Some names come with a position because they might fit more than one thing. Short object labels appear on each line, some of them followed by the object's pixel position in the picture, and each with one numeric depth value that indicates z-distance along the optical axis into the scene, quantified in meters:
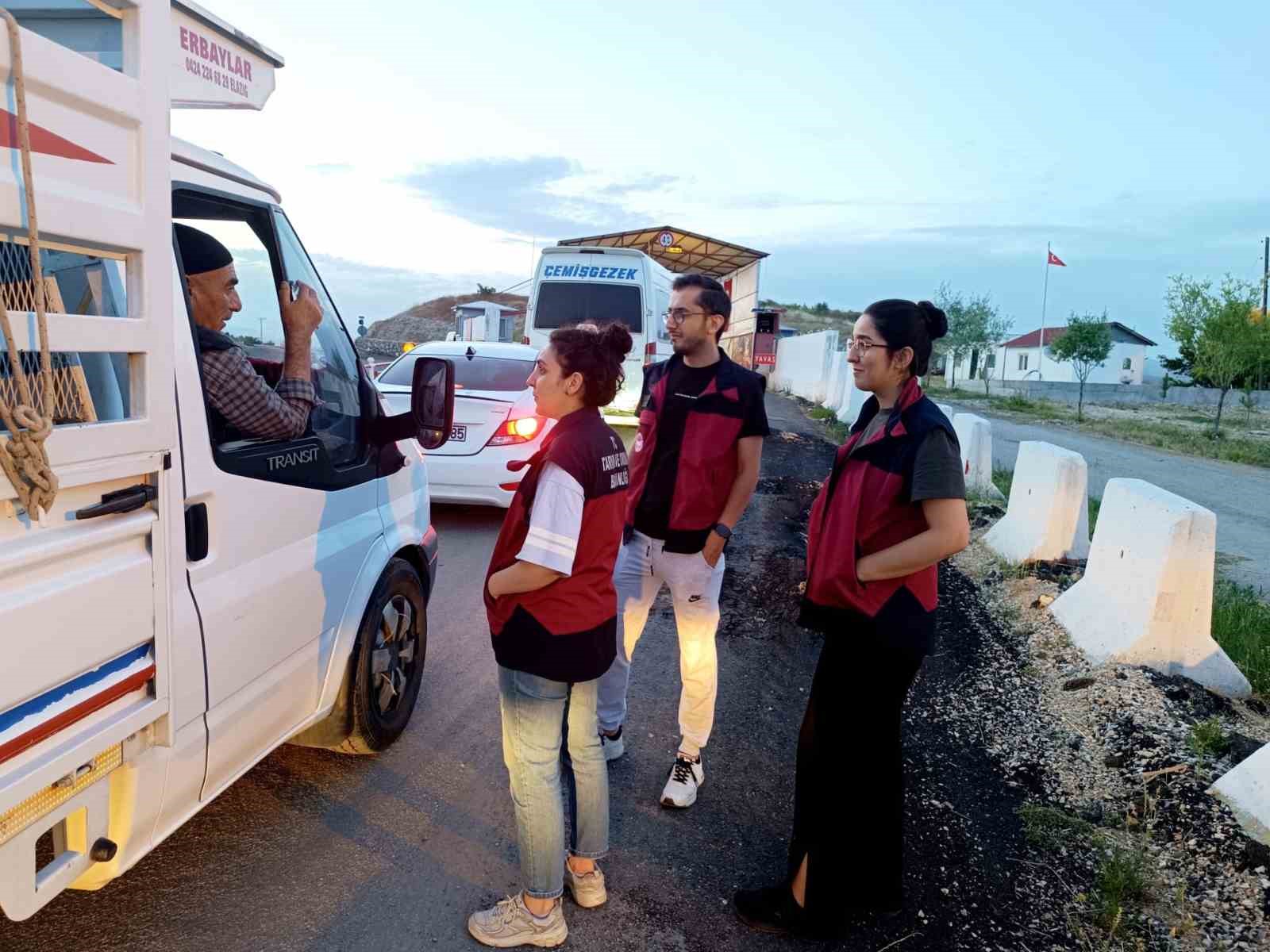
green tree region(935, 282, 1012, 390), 52.19
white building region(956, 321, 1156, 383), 64.12
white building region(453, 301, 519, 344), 30.08
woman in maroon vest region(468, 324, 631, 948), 2.34
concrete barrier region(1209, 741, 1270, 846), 3.06
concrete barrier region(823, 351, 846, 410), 21.27
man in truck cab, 2.48
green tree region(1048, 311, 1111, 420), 37.43
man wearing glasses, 3.40
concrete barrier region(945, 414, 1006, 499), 9.29
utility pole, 27.08
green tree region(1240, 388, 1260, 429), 28.00
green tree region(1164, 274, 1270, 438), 24.34
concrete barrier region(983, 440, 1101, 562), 6.25
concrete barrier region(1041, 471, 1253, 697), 4.34
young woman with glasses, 2.50
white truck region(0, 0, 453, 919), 1.68
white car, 7.54
